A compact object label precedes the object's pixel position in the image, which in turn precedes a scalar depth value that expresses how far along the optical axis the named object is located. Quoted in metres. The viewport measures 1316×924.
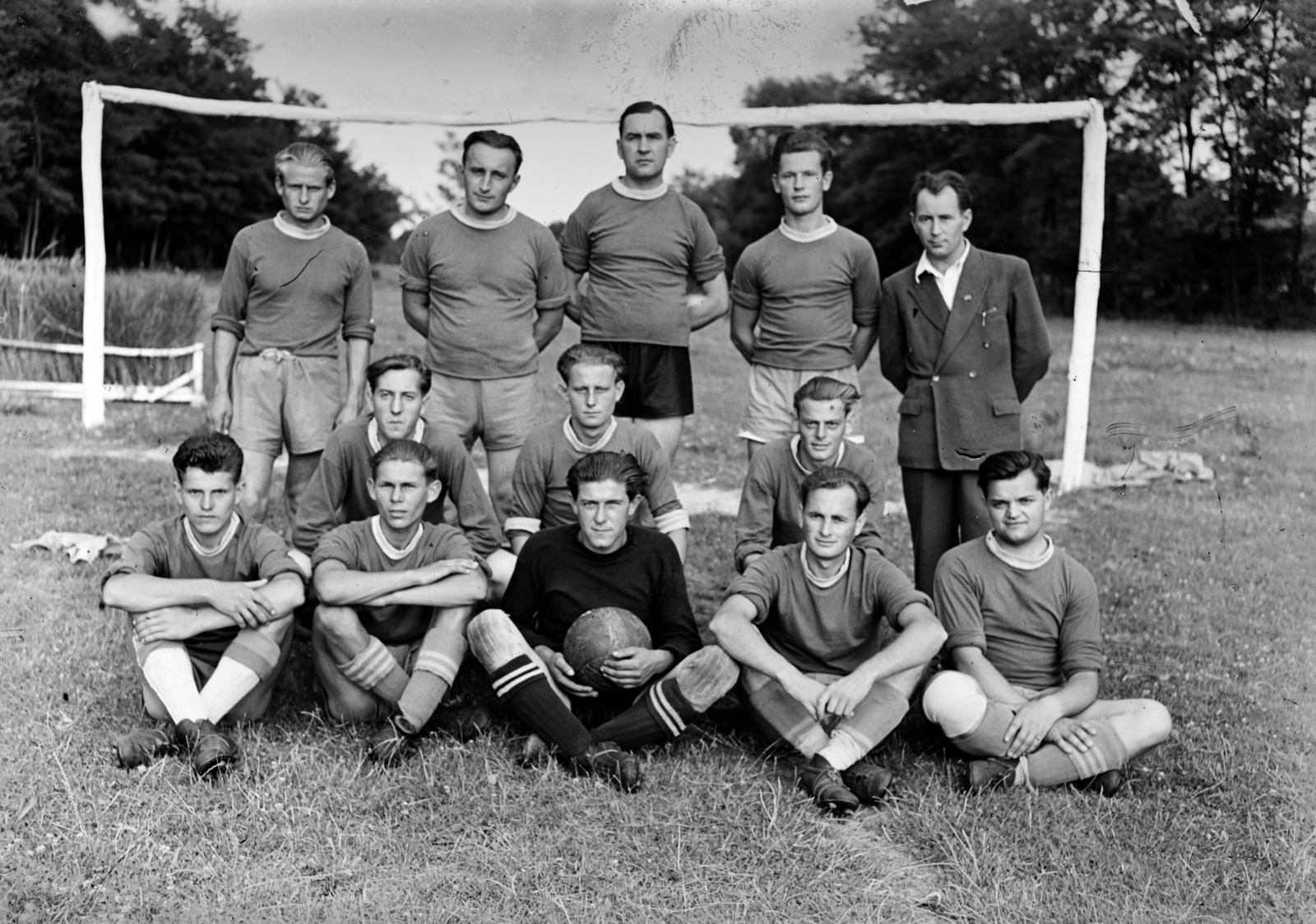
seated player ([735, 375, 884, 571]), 4.72
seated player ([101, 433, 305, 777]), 4.13
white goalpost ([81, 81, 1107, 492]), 8.65
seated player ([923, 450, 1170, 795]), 4.02
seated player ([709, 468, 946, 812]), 4.01
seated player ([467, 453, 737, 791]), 4.13
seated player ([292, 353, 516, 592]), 4.84
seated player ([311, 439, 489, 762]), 4.25
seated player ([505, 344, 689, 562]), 4.88
